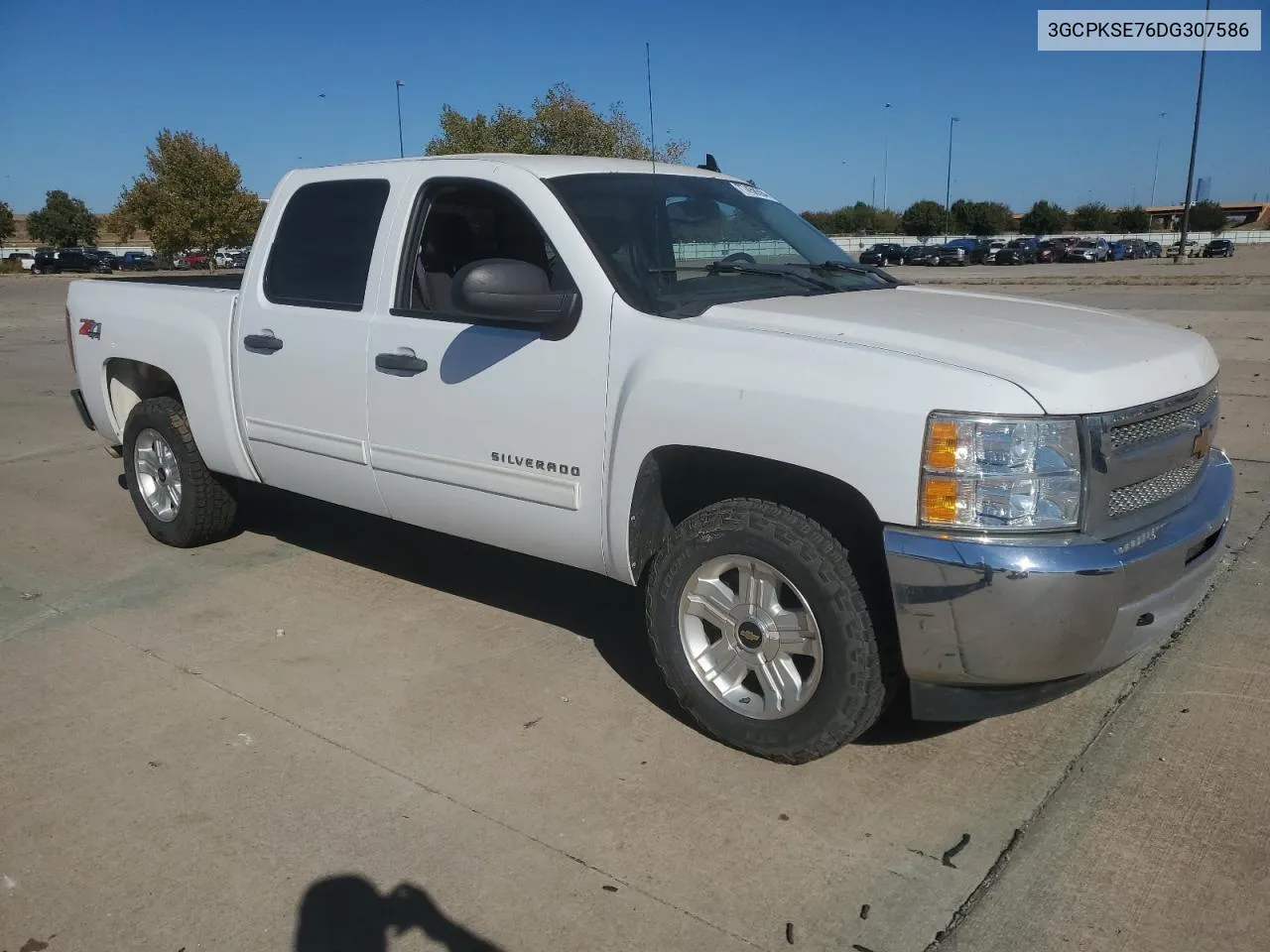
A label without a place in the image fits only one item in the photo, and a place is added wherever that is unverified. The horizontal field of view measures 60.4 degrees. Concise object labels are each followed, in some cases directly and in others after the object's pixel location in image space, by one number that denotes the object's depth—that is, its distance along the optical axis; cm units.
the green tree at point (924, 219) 9212
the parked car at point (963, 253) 5422
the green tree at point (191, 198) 5109
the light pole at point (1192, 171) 4031
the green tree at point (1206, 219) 9131
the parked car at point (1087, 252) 5653
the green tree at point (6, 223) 8012
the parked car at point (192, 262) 5319
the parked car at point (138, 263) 5888
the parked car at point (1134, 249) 6200
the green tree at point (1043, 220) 9394
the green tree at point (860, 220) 9056
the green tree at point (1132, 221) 9575
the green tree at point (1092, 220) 9806
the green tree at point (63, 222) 8981
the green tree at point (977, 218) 9431
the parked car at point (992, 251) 5703
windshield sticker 493
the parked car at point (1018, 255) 5588
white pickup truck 296
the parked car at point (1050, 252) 5631
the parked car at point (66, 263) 5766
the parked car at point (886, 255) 5513
